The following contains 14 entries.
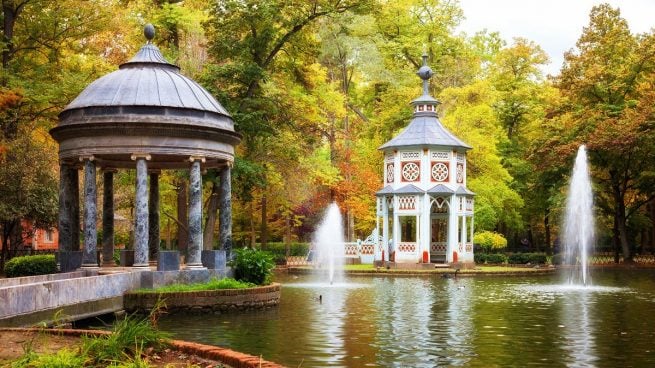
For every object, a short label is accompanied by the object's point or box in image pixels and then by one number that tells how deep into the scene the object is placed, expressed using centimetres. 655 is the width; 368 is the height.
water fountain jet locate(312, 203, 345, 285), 4272
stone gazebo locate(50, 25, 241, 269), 2103
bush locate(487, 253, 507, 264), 4700
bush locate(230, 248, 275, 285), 2236
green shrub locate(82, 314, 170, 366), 902
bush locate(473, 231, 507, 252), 4684
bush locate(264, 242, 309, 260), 5753
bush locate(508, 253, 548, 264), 4759
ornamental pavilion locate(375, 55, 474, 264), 4153
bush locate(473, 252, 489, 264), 4750
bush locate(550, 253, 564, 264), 4661
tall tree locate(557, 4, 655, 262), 4456
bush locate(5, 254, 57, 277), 2366
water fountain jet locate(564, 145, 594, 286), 3497
